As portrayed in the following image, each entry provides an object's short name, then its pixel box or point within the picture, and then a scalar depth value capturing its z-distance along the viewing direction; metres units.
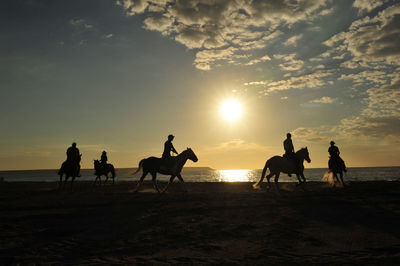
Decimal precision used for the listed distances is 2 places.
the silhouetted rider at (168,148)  15.28
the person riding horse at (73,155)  16.89
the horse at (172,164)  15.09
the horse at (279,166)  15.19
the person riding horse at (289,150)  15.59
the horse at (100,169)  22.52
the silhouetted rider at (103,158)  22.50
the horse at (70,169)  16.88
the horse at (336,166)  17.42
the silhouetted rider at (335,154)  17.48
